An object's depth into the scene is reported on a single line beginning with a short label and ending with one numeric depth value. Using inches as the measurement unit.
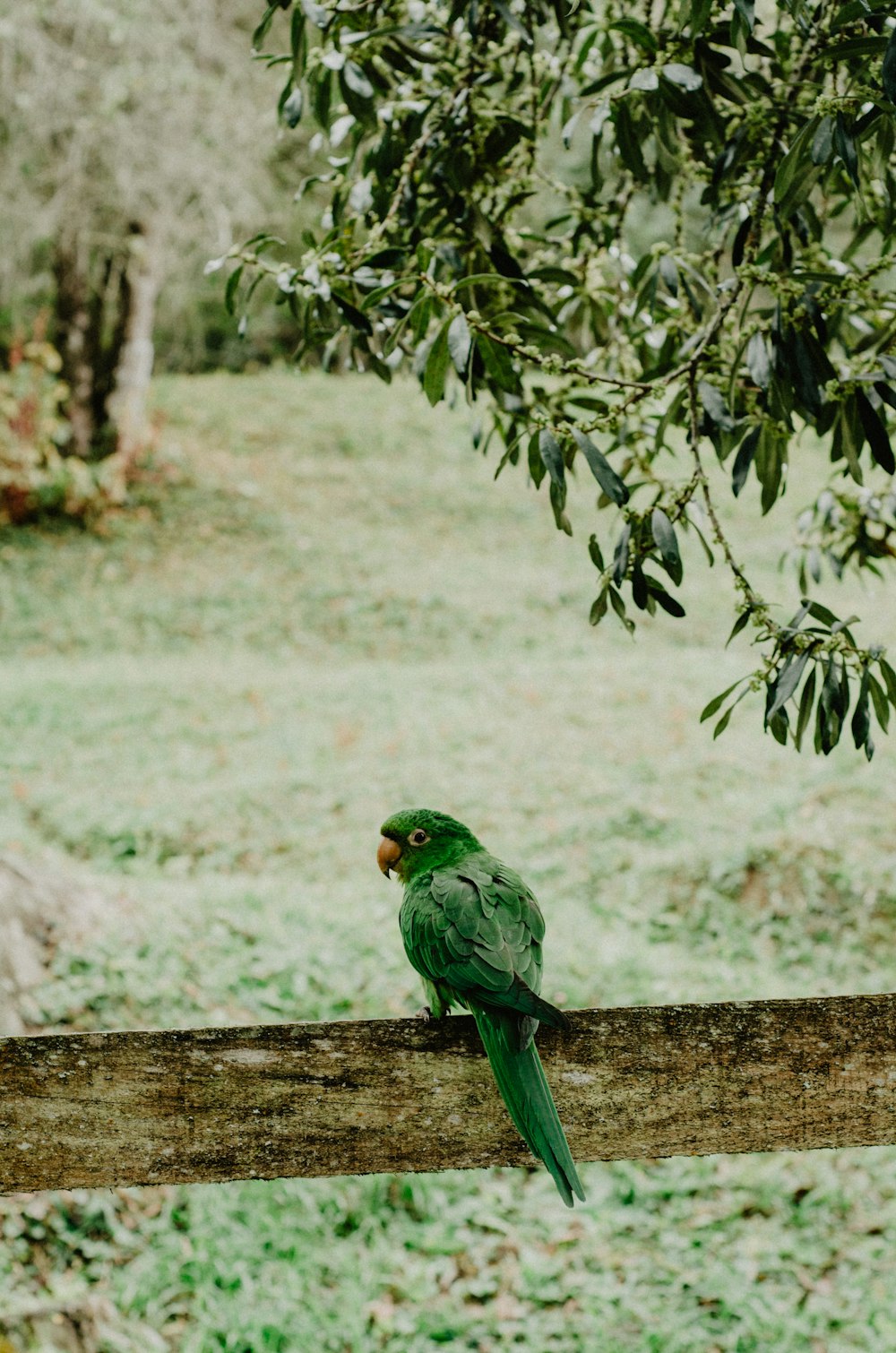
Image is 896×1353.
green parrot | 78.1
